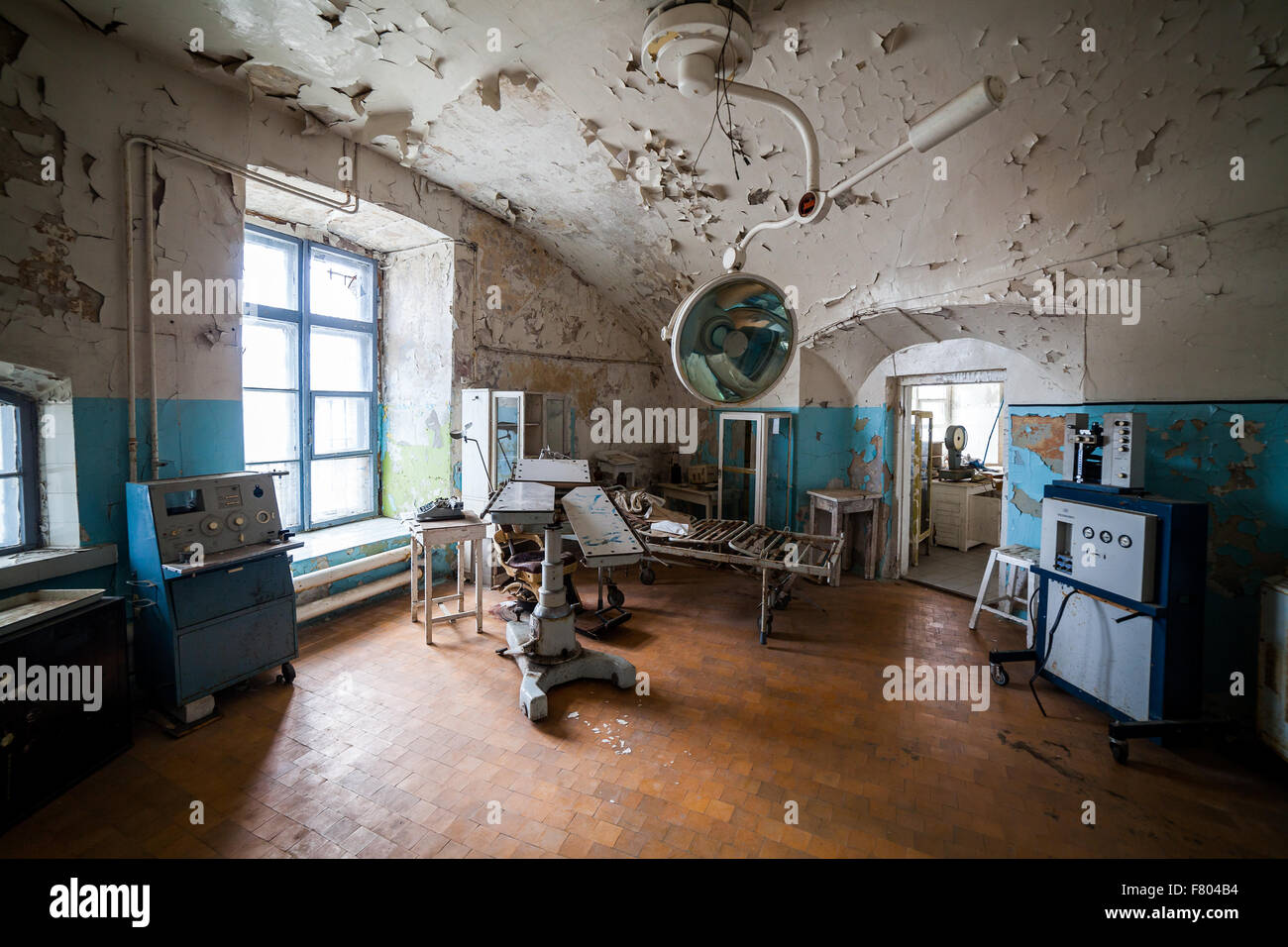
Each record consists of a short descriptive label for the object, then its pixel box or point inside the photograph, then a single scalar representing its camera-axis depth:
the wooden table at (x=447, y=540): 4.17
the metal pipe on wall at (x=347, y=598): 4.32
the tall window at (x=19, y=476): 3.06
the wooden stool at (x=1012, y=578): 4.11
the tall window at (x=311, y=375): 4.83
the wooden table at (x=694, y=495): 6.86
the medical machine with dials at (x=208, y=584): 3.01
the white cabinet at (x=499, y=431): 5.32
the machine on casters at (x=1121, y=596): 2.88
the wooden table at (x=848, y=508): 5.65
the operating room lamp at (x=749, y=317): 2.14
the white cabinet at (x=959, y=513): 7.10
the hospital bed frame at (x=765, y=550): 4.27
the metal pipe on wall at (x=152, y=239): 3.26
